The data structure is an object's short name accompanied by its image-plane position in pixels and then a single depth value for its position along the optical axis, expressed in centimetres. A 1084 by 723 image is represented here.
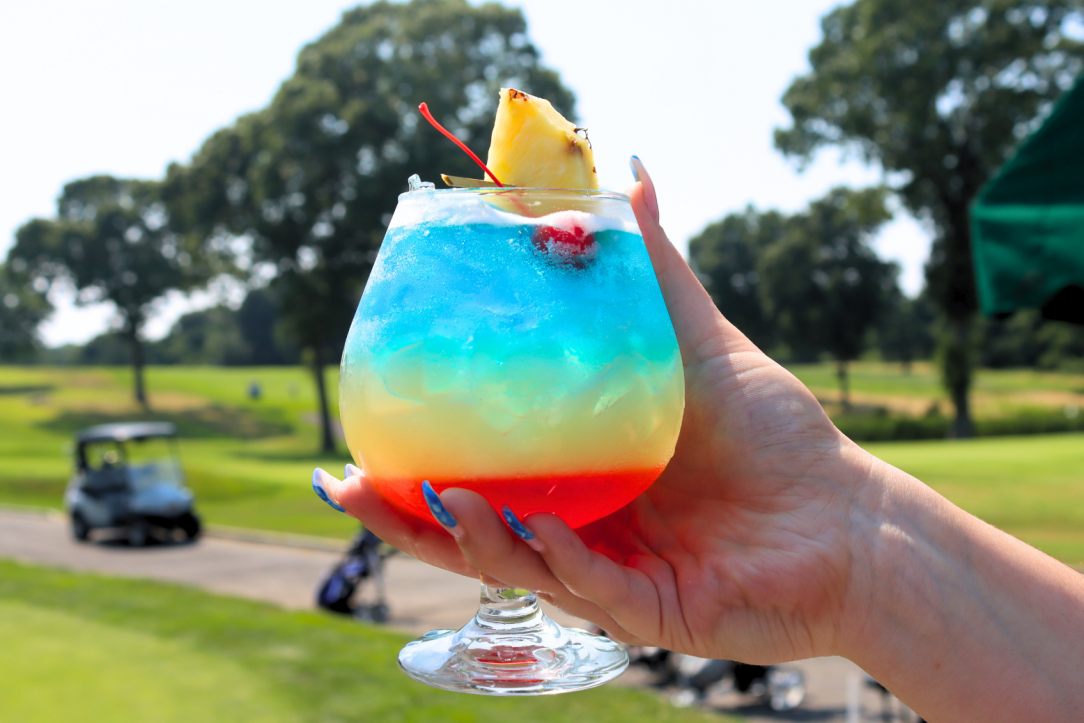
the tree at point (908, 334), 5034
